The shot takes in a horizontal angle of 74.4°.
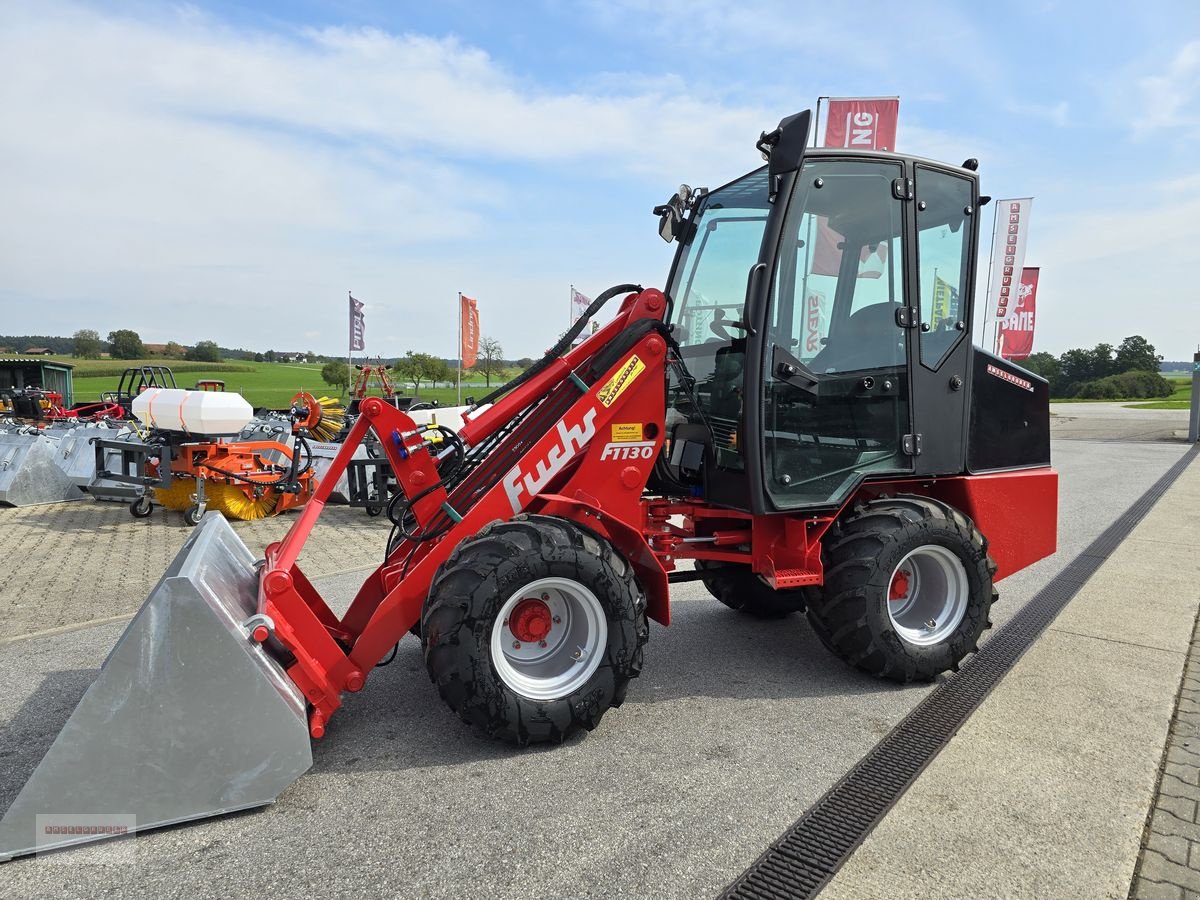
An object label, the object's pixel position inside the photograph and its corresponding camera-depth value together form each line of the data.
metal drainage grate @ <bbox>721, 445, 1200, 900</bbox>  2.49
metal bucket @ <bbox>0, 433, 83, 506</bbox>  10.30
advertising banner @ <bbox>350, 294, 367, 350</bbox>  21.84
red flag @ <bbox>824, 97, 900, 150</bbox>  10.49
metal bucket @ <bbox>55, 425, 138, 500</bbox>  10.80
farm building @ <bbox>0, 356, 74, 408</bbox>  21.78
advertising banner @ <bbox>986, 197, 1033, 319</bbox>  17.44
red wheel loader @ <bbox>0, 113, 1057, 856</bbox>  2.80
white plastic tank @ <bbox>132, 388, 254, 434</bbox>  8.58
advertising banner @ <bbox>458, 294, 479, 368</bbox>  20.47
